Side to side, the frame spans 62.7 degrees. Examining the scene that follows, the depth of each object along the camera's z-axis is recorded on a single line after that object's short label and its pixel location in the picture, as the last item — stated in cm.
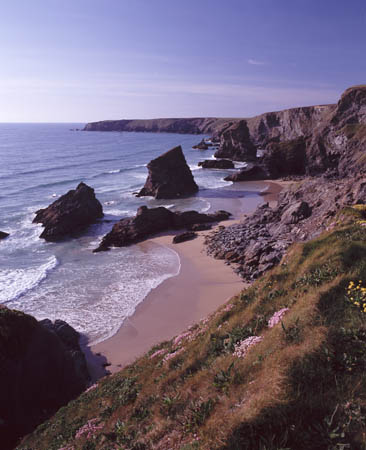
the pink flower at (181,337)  1060
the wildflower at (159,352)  1033
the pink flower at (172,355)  885
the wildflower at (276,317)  719
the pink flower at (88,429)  720
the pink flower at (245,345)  655
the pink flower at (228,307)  973
